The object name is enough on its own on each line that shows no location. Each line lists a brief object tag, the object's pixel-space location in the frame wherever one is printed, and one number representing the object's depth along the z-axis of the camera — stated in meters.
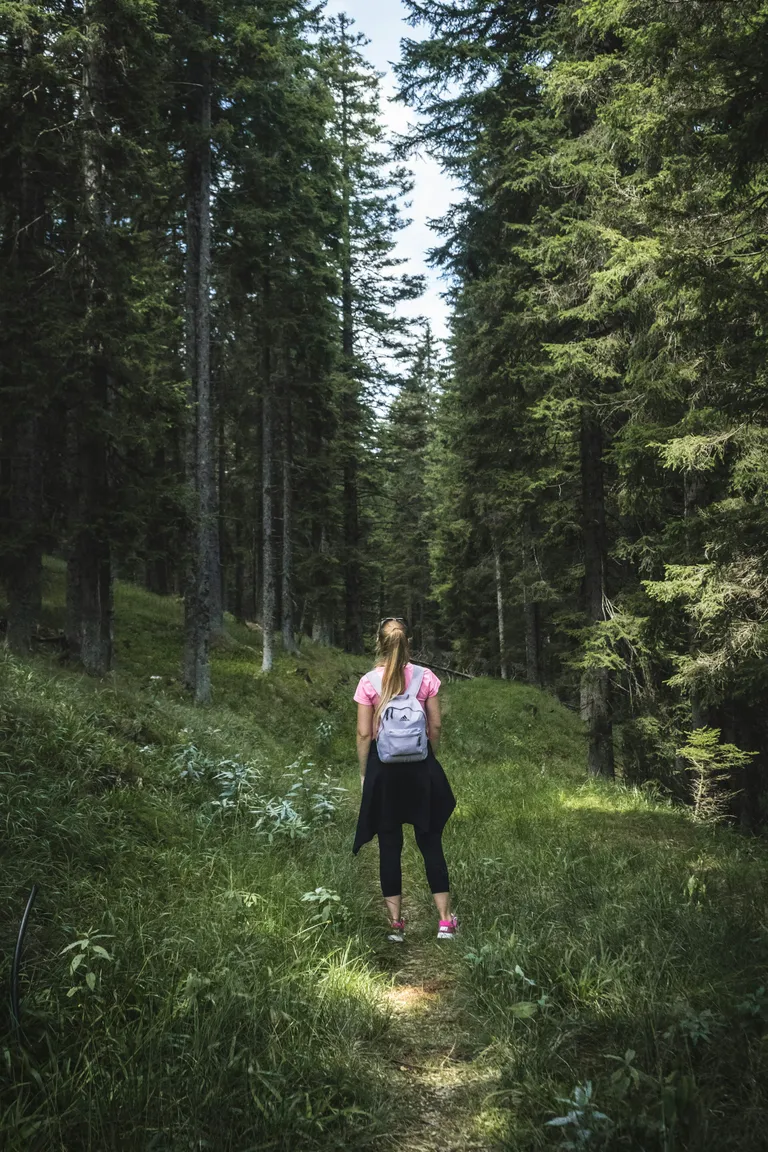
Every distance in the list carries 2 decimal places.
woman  4.78
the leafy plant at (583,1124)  2.41
